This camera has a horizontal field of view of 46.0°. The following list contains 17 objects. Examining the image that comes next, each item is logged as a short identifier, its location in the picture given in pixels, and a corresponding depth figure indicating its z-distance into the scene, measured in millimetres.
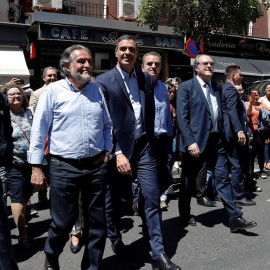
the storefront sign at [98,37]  11158
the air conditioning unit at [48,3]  11112
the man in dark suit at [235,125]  4400
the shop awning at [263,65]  14859
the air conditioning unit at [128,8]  12506
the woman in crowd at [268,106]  6886
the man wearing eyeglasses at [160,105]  3865
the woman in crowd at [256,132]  6170
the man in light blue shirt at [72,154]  2512
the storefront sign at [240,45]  14470
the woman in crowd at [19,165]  3412
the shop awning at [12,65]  10035
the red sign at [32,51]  11159
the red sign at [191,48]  9018
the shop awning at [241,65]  13929
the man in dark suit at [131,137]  2873
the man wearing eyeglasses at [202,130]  3656
